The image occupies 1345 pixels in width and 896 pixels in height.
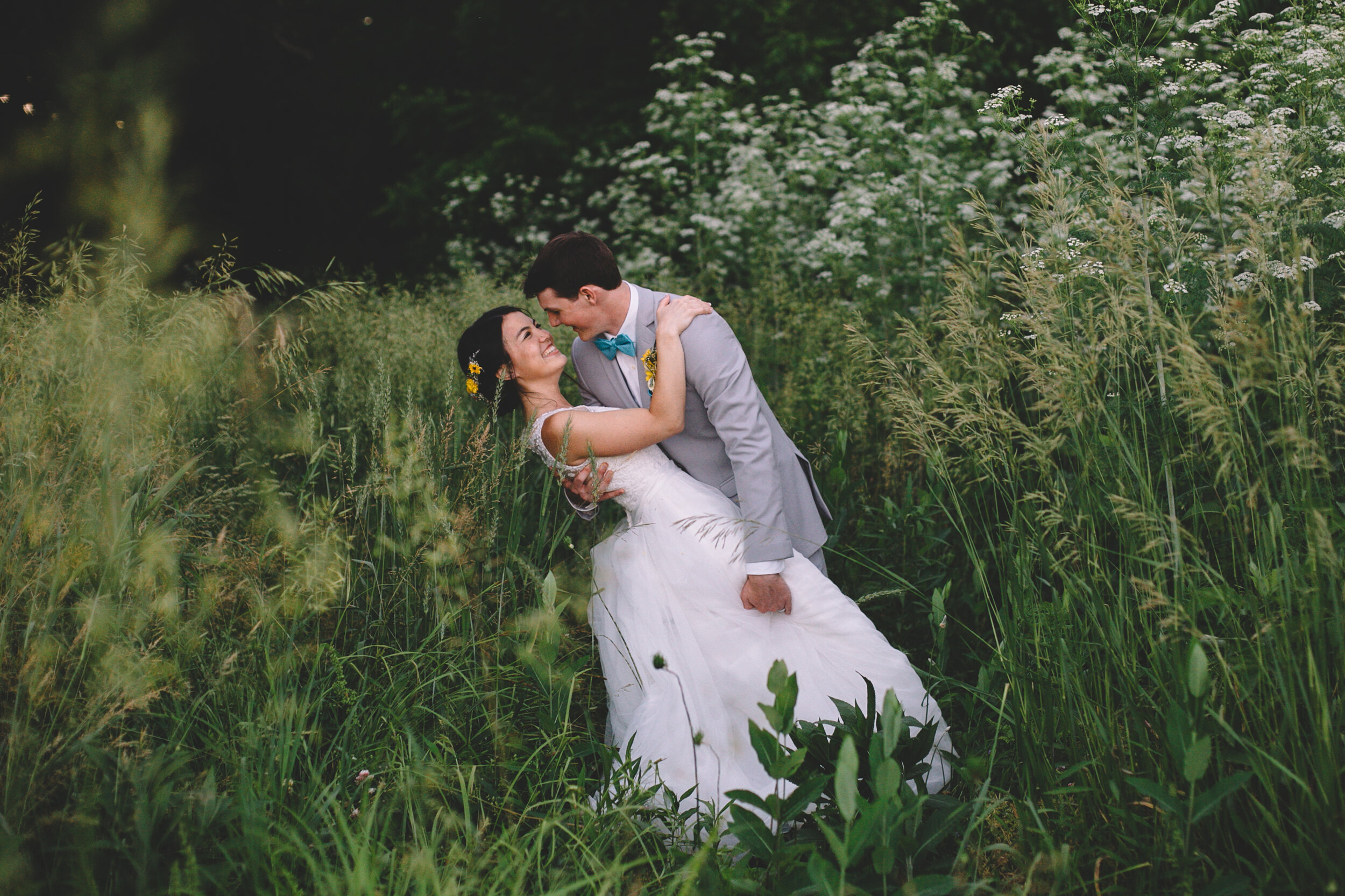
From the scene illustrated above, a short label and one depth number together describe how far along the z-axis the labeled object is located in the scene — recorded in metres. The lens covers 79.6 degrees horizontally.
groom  2.28
